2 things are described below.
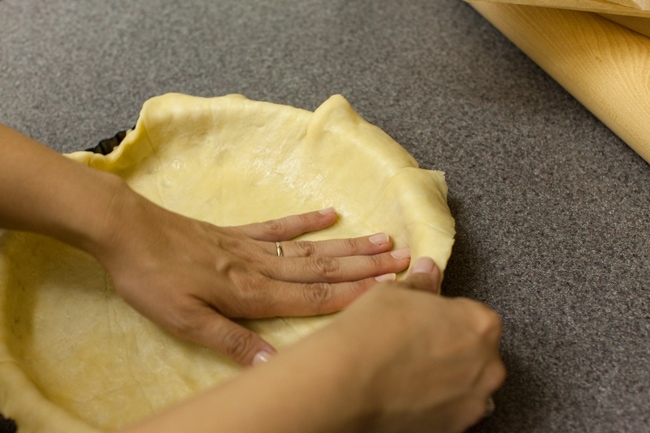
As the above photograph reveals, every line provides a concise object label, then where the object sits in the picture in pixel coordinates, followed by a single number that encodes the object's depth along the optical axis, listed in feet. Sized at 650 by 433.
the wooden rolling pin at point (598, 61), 3.57
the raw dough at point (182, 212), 2.64
